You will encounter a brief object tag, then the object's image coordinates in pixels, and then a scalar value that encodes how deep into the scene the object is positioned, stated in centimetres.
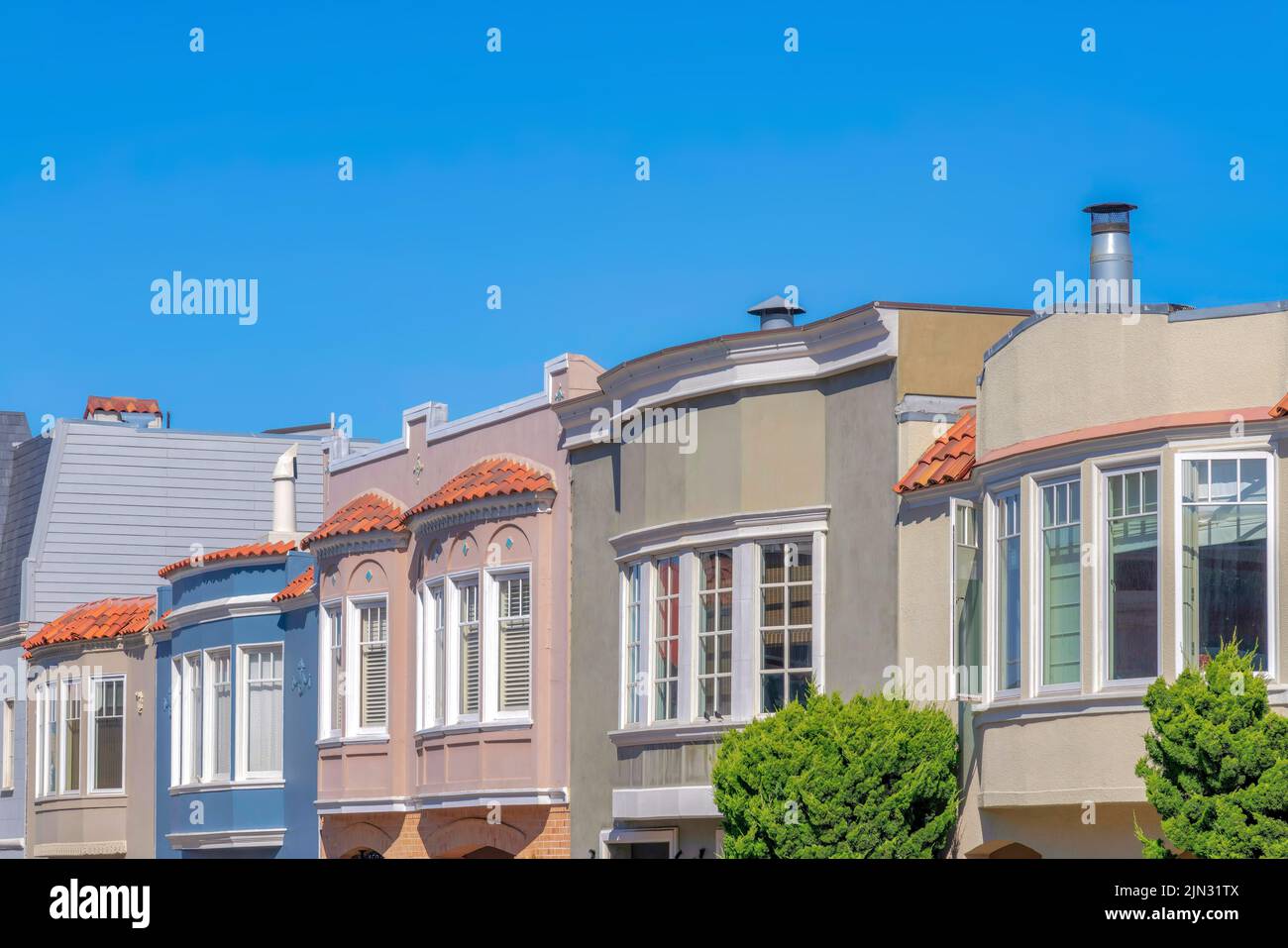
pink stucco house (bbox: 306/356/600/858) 2678
